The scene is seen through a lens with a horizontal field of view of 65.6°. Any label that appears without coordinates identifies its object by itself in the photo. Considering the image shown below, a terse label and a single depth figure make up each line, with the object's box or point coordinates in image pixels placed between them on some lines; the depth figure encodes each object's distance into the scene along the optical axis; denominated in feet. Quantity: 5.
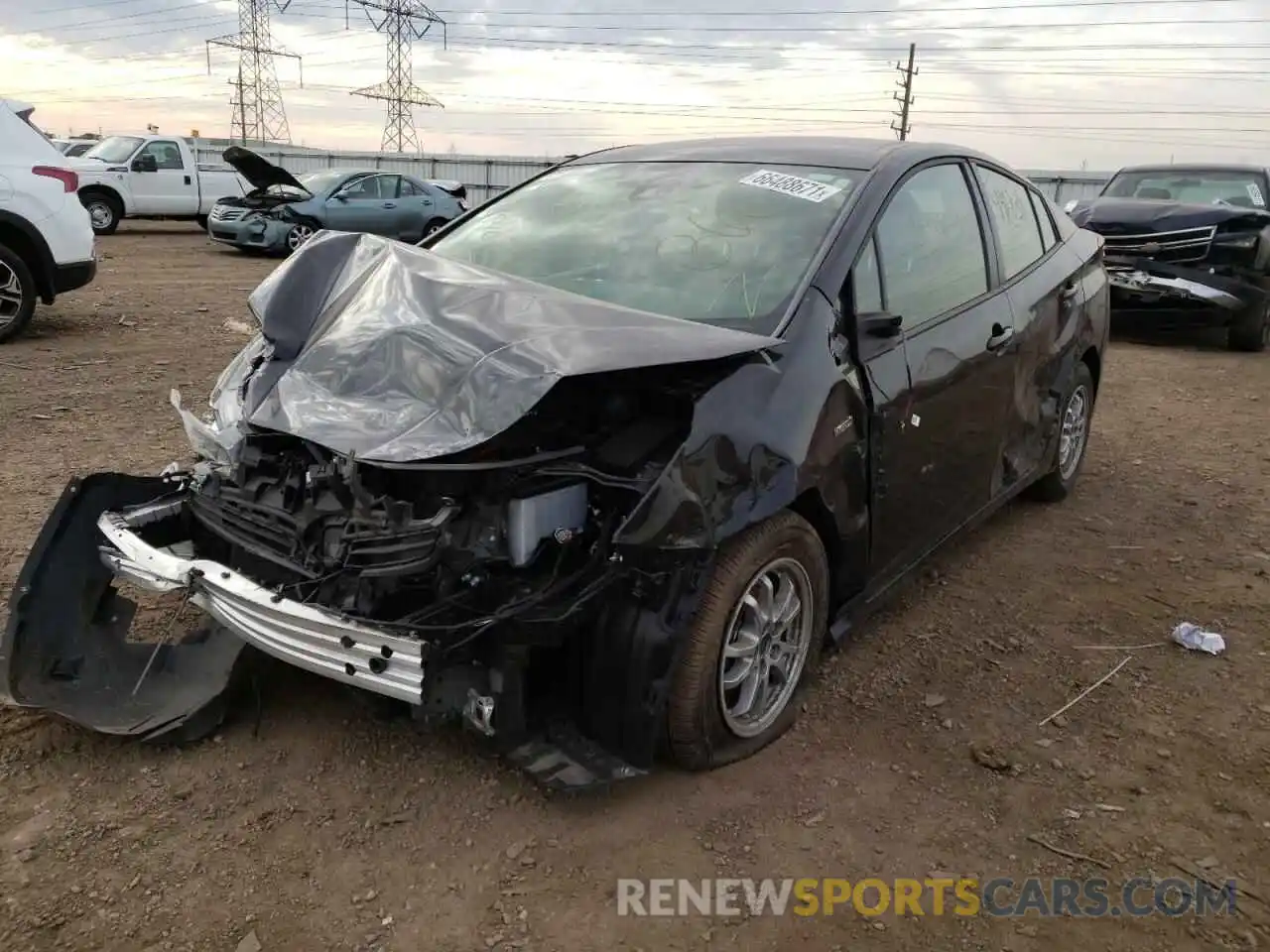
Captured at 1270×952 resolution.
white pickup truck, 57.98
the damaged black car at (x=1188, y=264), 30.12
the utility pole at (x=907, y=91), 149.28
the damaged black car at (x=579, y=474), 7.86
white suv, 24.20
